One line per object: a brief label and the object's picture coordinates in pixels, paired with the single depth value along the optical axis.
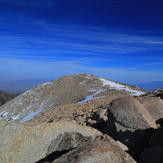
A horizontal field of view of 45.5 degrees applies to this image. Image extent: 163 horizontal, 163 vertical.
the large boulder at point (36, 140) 5.32
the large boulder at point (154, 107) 9.86
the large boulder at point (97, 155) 4.27
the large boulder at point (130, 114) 7.69
